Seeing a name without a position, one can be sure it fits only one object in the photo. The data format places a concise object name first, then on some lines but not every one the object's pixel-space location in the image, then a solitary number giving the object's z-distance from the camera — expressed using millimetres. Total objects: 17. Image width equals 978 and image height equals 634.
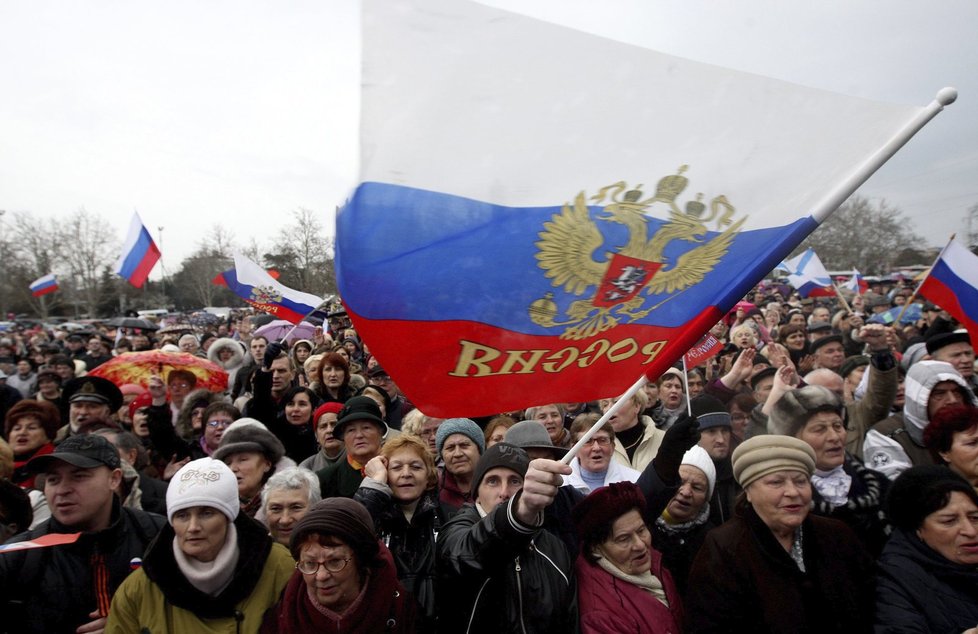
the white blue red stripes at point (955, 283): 5965
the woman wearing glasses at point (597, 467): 3734
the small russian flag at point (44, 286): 18094
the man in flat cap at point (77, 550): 2656
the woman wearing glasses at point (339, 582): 2438
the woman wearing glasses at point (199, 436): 5117
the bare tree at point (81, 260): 55656
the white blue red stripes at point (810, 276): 14133
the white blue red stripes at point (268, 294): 10953
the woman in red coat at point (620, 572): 2582
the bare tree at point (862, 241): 67625
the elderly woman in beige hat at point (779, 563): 2482
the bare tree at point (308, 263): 35844
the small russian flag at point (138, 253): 12438
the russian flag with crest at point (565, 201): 2008
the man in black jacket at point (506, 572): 2266
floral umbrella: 6238
